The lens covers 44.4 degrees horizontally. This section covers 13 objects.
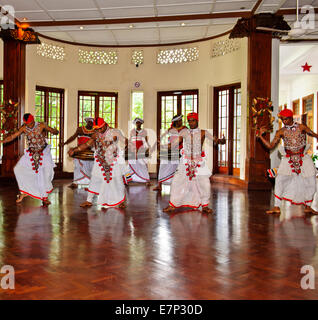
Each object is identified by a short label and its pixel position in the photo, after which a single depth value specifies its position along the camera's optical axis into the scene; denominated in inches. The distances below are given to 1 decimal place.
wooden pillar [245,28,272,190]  333.7
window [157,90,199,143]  446.6
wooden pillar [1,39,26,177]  368.2
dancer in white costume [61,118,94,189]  324.8
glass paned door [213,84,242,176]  404.8
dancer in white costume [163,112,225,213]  221.1
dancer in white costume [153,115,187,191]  323.3
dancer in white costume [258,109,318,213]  217.9
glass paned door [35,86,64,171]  422.3
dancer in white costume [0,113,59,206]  241.4
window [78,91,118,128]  454.3
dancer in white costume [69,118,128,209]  229.8
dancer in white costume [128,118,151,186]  376.2
